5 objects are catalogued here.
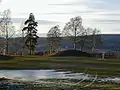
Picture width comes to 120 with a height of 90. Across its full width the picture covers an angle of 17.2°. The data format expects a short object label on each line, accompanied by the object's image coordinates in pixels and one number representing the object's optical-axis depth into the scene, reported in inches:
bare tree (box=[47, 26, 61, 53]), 4463.6
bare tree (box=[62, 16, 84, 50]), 4094.5
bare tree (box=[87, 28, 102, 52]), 5162.4
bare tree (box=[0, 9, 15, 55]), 3403.1
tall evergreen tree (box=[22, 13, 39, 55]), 3479.6
